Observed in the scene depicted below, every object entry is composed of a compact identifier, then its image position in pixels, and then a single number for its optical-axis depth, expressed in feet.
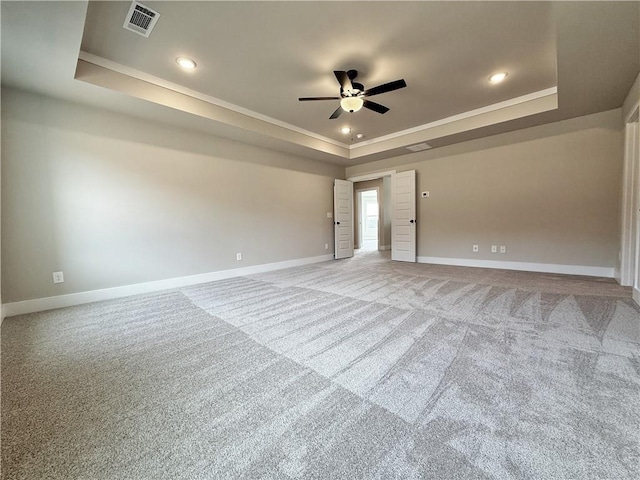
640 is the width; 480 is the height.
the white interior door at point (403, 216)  19.04
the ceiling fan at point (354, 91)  9.05
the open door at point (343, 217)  21.38
